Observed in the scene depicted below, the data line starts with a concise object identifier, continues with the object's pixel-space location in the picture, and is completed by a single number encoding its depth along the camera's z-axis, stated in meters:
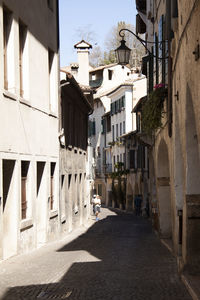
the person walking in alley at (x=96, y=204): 38.28
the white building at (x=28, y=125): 14.99
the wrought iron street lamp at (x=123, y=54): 16.27
